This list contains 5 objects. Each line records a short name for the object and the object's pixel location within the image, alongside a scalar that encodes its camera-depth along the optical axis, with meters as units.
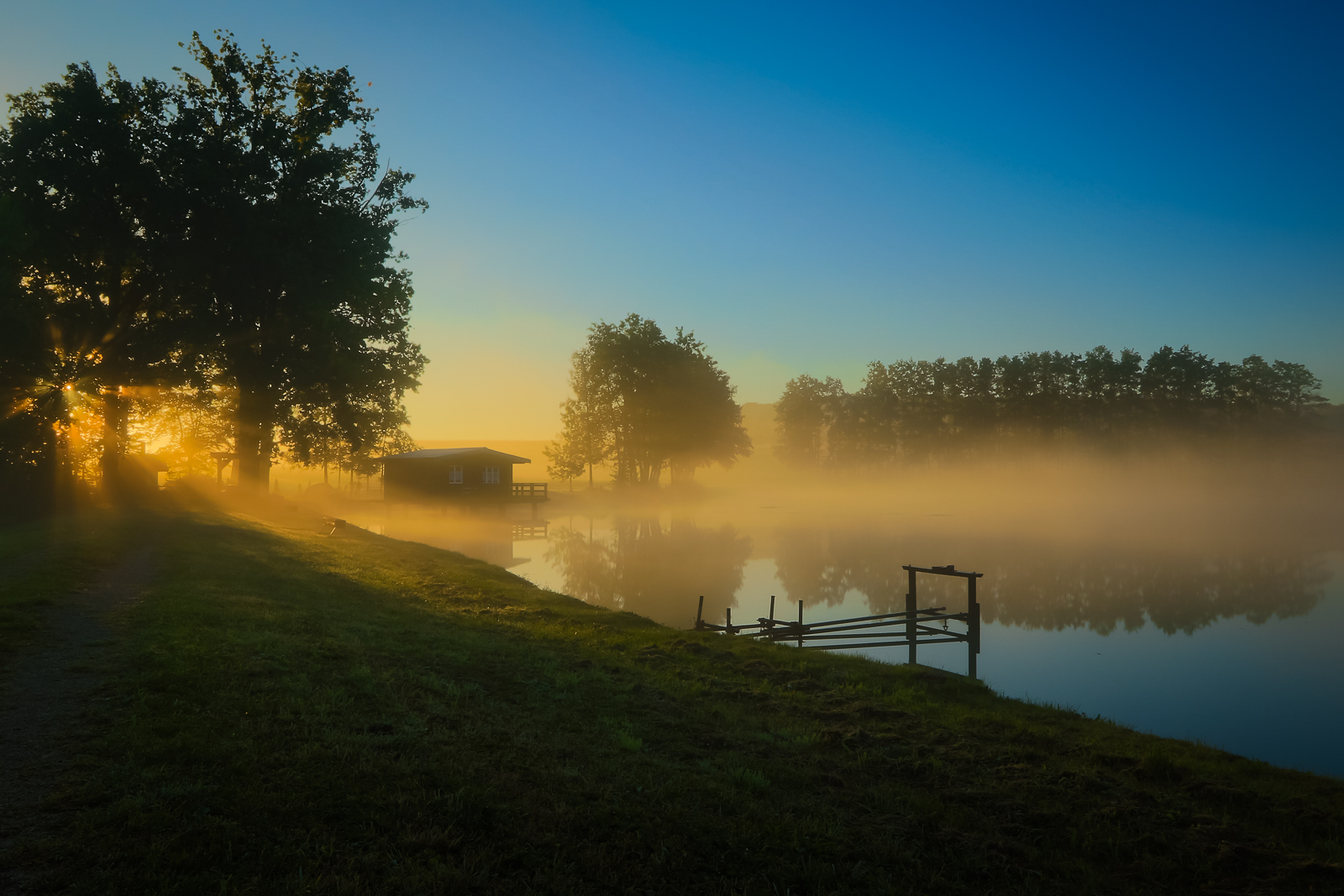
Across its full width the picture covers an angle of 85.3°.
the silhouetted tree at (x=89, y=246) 31.48
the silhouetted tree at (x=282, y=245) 33.59
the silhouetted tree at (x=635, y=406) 85.00
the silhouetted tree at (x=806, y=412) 119.75
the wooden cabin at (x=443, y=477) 62.25
